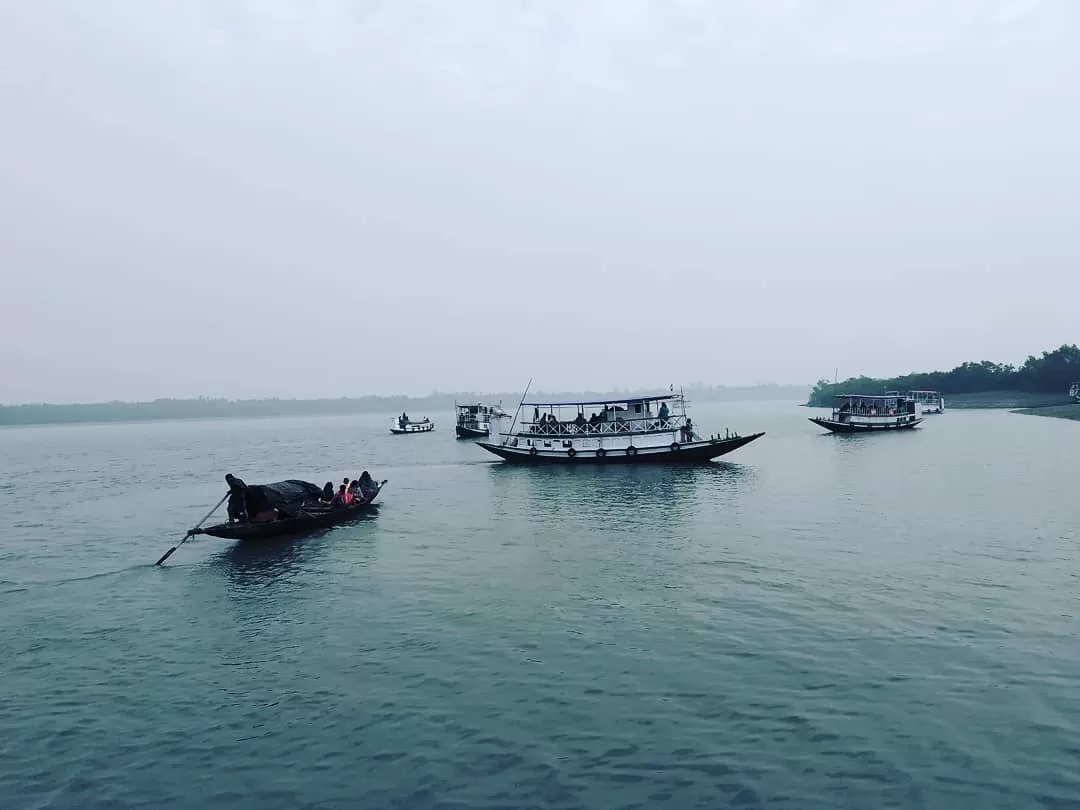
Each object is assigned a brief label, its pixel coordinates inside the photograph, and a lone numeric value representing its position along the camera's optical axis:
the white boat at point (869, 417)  98.62
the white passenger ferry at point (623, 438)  58.34
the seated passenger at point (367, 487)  41.41
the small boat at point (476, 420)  107.75
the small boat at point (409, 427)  136.12
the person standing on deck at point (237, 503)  31.09
